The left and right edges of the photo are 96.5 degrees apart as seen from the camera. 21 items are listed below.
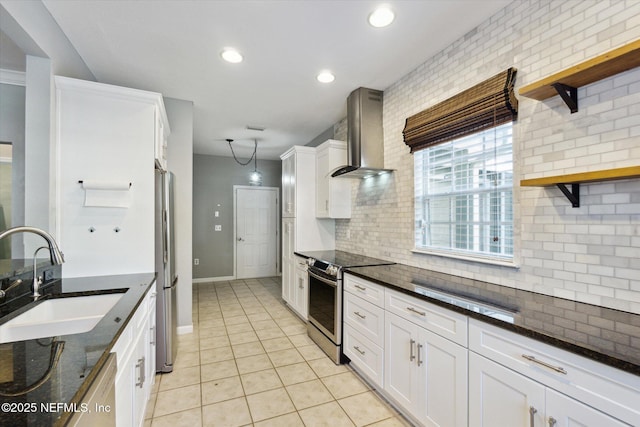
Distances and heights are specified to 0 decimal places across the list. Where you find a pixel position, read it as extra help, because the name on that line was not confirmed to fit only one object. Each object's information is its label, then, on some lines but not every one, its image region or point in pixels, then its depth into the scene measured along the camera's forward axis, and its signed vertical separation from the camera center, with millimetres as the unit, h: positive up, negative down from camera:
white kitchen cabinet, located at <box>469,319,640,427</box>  918 -597
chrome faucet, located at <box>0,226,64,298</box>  1274 -109
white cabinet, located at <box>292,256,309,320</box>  3576 -919
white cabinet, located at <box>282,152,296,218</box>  4096 +505
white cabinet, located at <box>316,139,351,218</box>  3696 +430
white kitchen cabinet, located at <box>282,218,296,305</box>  4105 -619
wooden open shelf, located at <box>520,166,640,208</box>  1147 +168
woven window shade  1818 +766
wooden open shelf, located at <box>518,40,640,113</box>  1204 +671
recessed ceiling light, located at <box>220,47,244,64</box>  2367 +1396
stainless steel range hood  2979 +888
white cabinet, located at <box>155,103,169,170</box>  2381 +750
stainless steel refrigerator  2377 -513
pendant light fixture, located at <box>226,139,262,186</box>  5820 +1185
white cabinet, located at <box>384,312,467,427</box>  1490 -927
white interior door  6426 -308
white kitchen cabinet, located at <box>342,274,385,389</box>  2131 -891
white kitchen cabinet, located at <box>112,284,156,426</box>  1308 -804
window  1901 +163
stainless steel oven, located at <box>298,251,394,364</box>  2646 -794
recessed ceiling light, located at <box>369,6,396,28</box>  1900 +1380
